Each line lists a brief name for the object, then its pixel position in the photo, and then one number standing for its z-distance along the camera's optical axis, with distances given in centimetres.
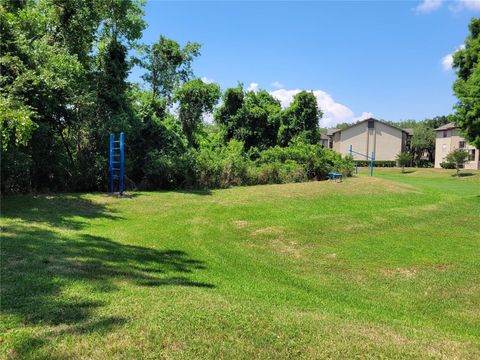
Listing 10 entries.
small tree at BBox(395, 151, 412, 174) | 5311
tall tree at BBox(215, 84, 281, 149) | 2767
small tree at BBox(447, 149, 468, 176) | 4522
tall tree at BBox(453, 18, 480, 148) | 1911
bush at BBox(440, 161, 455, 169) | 5041
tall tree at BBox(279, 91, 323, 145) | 2816
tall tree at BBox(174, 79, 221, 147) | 2403
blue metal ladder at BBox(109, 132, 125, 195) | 1505
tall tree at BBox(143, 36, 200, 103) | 3338
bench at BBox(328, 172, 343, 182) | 2073
